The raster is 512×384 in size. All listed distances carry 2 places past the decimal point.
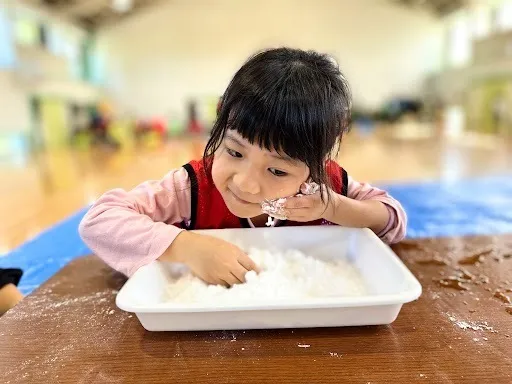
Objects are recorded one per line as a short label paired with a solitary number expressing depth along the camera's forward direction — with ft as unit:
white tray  1.32
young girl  1.68
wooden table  1.20
